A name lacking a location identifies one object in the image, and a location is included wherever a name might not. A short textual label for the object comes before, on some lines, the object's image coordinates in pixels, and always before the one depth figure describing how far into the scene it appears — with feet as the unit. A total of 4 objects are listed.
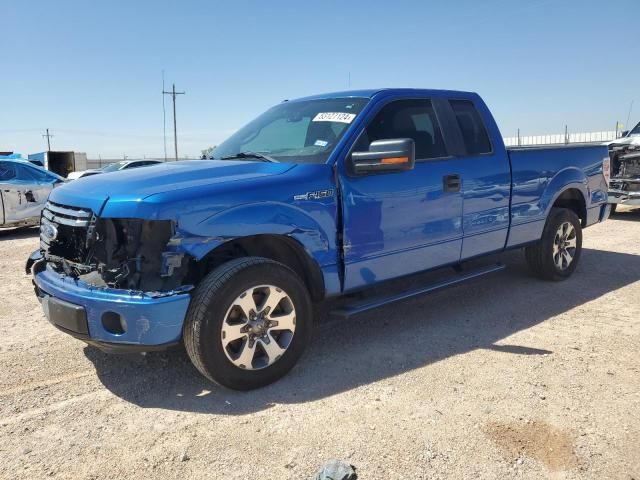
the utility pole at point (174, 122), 140.56
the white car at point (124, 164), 53.48
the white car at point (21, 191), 32.94
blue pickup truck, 10.16
